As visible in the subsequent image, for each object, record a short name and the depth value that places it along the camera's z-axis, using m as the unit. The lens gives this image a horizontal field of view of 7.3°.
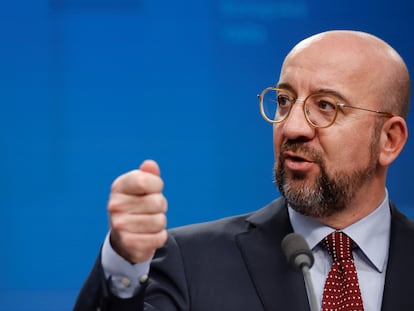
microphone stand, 3.78
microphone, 3.78
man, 4.02
